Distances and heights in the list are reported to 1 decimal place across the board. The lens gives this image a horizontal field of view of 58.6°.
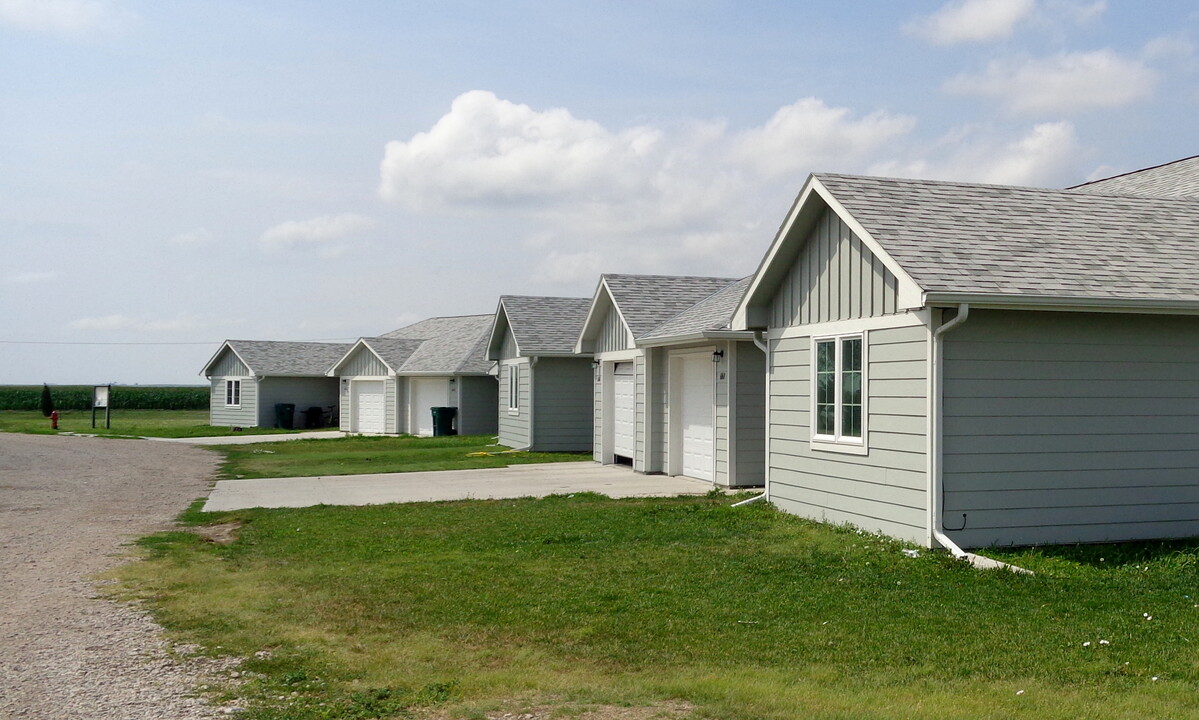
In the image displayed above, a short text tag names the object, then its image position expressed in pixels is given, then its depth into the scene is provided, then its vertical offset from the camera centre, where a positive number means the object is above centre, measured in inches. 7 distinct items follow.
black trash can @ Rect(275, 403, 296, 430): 1792.6 -68.3
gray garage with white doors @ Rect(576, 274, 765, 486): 692.7 -3.9
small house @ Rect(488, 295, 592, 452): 1061.8 -9.6
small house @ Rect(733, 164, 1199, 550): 426.0 +1.2
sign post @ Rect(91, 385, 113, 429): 1784.0 -36.6
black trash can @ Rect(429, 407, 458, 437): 1411.2 -60.5
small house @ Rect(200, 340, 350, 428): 1828.2 -11.7
